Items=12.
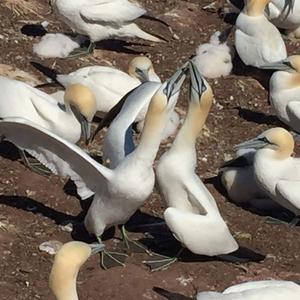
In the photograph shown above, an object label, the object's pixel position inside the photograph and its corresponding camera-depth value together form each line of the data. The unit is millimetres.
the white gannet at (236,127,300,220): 6364
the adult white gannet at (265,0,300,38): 8592
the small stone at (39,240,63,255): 5905
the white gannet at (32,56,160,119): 7190
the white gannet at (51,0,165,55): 7944
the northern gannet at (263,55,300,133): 7427
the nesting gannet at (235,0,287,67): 8109
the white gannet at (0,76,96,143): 6756
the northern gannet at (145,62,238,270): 5770
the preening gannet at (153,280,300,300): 5001
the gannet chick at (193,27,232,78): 7925
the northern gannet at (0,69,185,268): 5688
